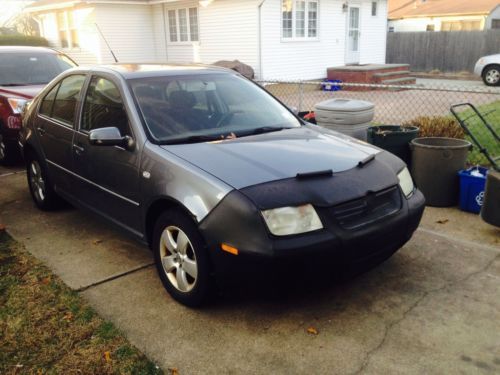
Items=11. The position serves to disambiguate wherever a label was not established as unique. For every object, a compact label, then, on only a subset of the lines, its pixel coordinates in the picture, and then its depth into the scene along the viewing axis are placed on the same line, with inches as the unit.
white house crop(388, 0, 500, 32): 1274.6
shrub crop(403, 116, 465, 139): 264.2
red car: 284.8
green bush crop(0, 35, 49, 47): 899.4
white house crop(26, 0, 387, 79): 638.5
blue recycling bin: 201.6
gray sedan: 117.4
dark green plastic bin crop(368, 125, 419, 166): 228.8
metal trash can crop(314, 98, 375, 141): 247.3
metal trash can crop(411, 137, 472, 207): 210.5
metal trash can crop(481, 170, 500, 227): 170.9
